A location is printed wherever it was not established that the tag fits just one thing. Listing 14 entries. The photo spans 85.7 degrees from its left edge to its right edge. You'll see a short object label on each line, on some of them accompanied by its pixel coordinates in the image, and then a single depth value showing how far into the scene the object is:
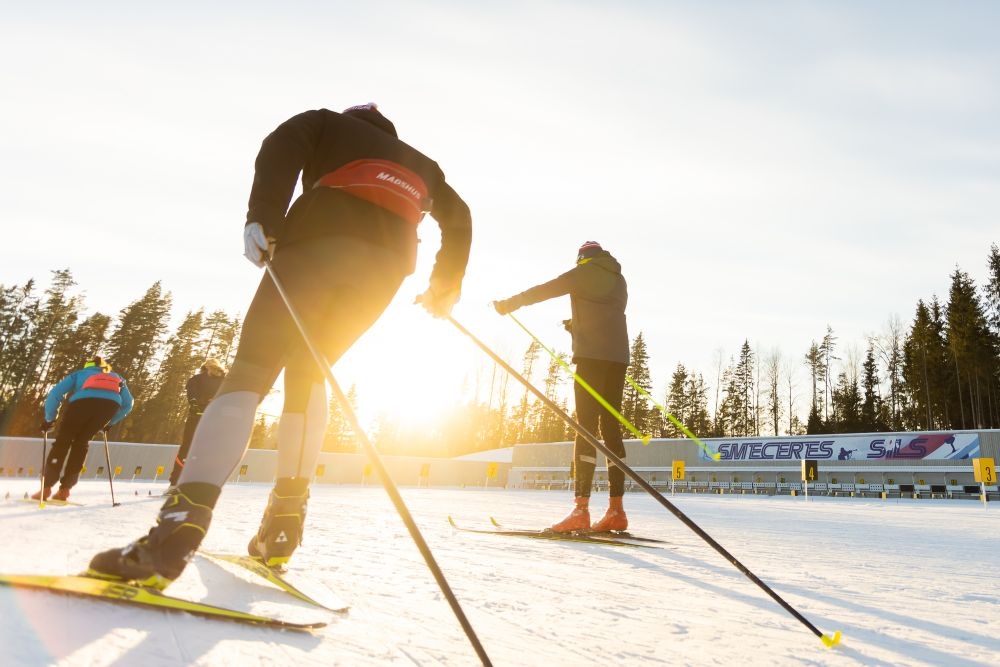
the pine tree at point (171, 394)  43.91
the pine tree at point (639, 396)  58.60
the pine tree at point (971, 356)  43.97
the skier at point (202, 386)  7.36
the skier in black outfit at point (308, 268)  1.86
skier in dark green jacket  4.65
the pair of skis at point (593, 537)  3.98
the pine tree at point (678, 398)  61.03
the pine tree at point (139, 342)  45.75
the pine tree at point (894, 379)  51.72
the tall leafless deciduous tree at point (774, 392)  56.75
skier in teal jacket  6.04
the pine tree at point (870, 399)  49.41
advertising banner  28.03
